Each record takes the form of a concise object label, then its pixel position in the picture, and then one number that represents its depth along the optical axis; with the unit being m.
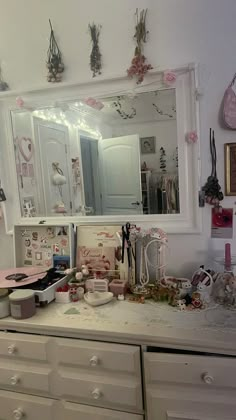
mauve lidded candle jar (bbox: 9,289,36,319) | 1.24
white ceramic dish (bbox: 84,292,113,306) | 1.34
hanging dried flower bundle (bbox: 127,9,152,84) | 1.41
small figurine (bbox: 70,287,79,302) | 1.41
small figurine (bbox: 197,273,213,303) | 1.29
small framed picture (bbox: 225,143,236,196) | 1.37
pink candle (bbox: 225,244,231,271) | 1.34
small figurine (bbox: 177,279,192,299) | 1.34
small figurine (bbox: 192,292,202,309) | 1.26
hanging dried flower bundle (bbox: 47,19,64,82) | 1.56
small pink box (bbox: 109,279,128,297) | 1.42
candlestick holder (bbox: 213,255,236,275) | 1.35
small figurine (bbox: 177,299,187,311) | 1.26
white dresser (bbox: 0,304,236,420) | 1.04
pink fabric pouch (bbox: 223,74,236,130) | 1.34
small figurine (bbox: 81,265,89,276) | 1.51
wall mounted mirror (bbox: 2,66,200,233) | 1.45
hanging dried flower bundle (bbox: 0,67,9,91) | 1.68
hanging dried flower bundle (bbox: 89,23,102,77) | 1.49
